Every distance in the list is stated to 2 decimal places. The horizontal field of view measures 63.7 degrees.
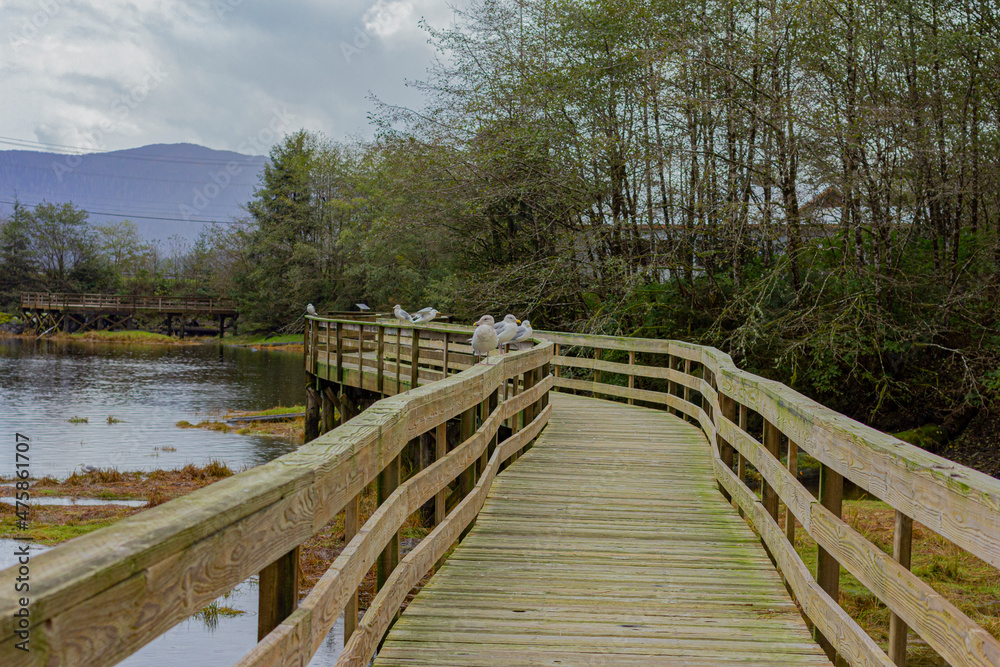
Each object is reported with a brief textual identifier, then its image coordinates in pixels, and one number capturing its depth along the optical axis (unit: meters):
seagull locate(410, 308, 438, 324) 15.00
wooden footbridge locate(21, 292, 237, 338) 56.94
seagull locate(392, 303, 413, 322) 17.25
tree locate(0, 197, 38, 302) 59.53
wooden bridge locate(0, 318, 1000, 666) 1.35
